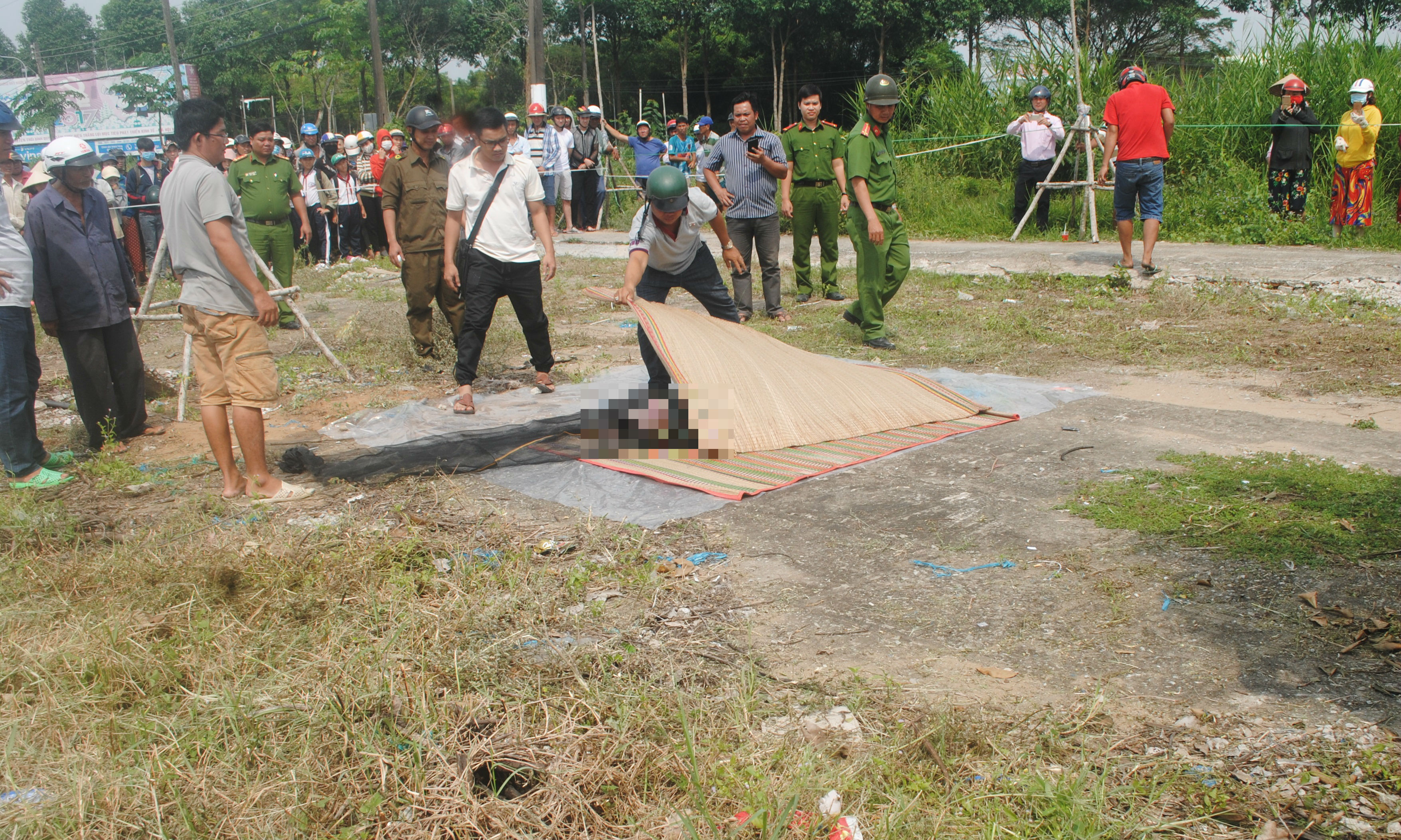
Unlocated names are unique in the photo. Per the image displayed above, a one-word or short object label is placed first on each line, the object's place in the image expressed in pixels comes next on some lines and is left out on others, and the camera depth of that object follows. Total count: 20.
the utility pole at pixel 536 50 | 15.86
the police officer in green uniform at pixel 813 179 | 8.59
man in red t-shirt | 8.40
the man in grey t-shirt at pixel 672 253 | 5.04
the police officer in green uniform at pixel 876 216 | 6.59
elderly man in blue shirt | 5.27
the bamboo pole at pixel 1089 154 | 11.13
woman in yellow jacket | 9.81
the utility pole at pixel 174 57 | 28.86
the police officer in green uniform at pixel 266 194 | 8.20
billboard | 53.09
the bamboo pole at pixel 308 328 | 6.45
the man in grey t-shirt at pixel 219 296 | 4.21
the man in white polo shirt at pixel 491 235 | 5.75
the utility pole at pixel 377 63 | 23.94
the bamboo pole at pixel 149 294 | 5.86
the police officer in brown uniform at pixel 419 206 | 6.77
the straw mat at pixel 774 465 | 4.35
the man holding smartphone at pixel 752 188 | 8.13
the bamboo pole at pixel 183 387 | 6.03
